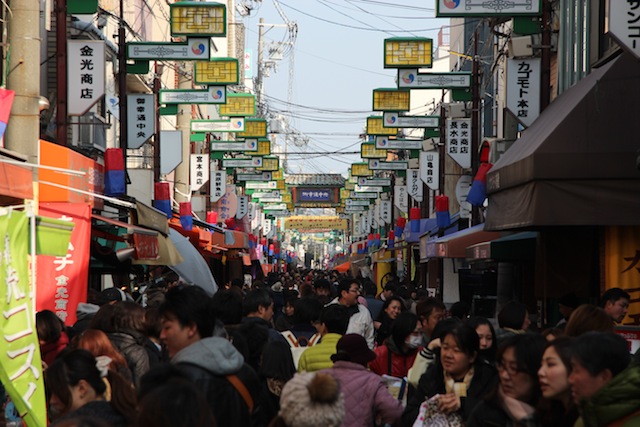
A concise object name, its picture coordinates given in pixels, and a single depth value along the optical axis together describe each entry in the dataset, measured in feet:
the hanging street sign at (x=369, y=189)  189.82
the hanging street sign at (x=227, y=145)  130.11
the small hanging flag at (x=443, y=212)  97.91
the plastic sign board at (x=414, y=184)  129.68
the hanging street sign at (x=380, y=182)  171.32
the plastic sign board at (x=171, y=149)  97.96
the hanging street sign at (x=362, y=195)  204.54
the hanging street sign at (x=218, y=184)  137.80
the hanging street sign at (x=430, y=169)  111.45
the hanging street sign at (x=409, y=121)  102.37
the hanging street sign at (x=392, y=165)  139.64
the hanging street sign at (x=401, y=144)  118.32
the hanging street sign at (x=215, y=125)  117.08
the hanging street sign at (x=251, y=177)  161.07
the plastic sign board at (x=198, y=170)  125.39
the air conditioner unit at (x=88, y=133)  86.42
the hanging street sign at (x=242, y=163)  142.61
